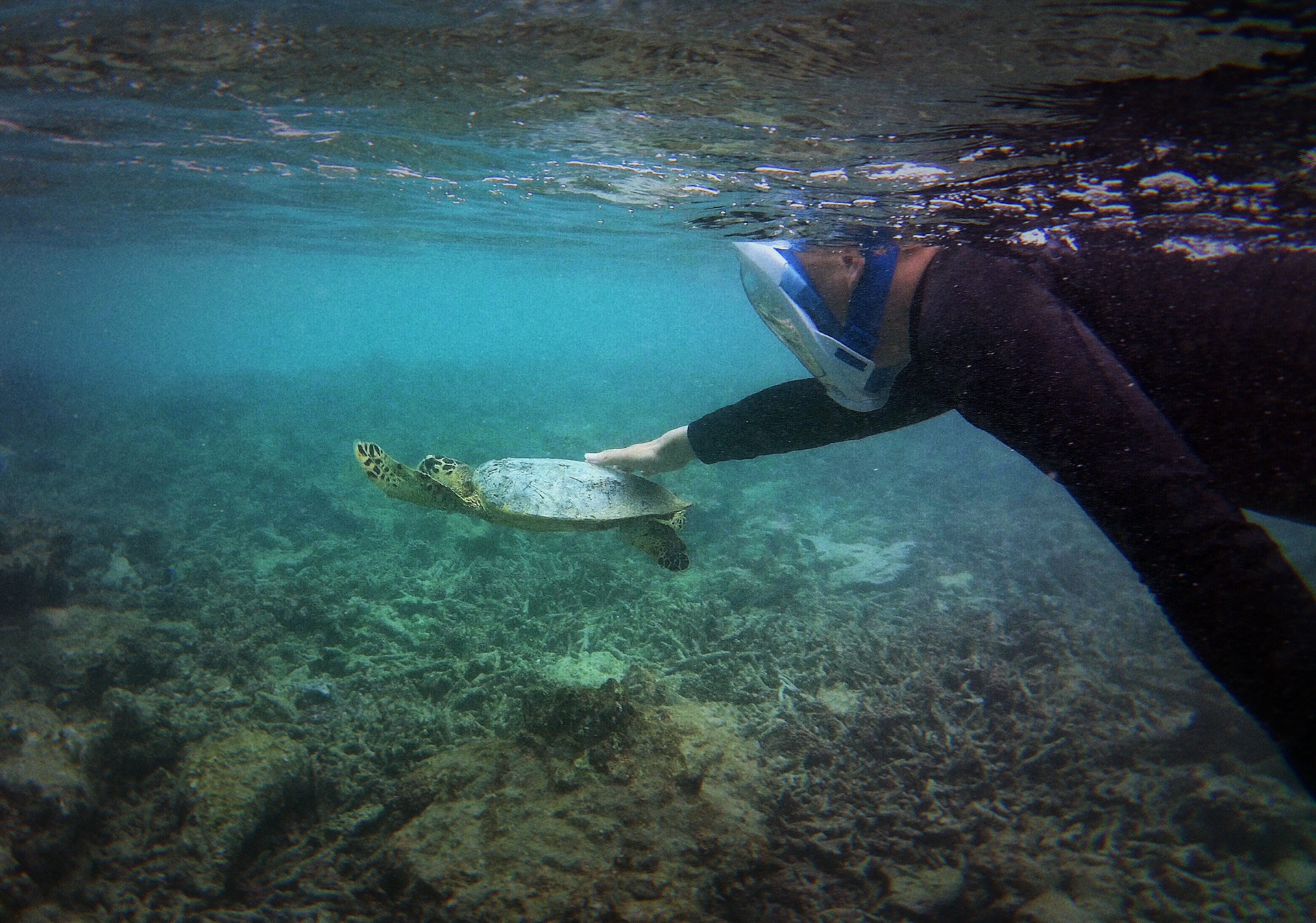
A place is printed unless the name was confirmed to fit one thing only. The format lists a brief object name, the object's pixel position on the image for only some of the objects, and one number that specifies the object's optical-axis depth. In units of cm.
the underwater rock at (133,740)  450
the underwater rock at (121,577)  848
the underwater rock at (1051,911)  378
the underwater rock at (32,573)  713
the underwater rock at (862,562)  951
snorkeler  128
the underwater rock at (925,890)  380
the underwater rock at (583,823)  311
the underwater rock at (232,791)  379
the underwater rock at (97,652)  548
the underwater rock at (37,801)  379
